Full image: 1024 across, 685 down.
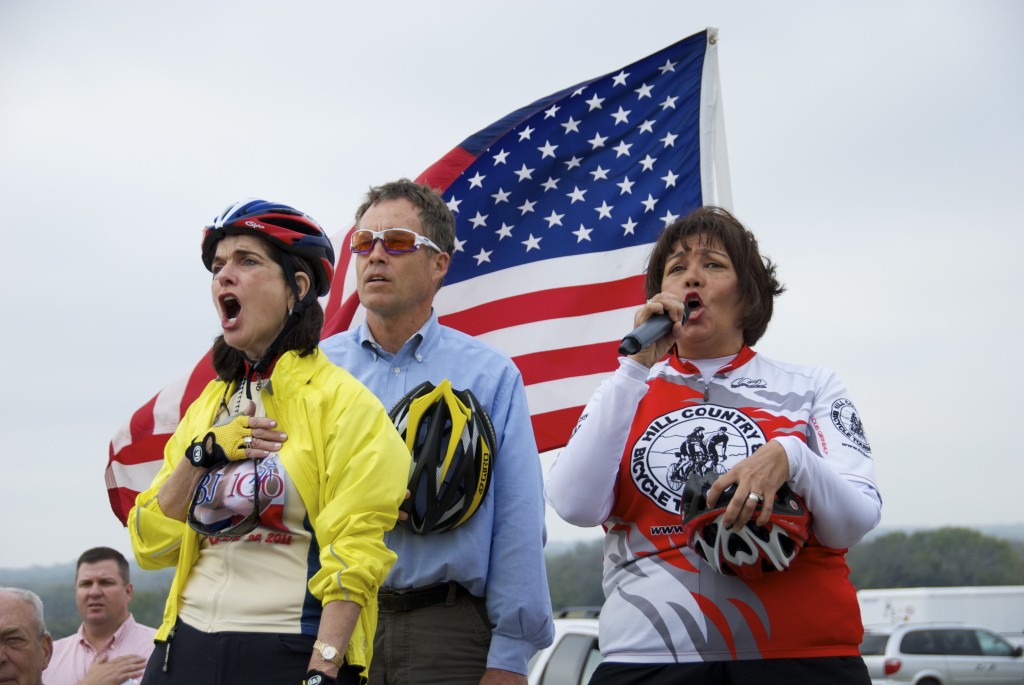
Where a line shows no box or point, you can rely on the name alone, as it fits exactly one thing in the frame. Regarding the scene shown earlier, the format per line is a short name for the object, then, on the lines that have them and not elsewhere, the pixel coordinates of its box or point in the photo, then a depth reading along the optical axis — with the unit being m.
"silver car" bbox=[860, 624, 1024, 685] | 23.09
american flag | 6.65
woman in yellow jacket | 2.92
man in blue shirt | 3.73
